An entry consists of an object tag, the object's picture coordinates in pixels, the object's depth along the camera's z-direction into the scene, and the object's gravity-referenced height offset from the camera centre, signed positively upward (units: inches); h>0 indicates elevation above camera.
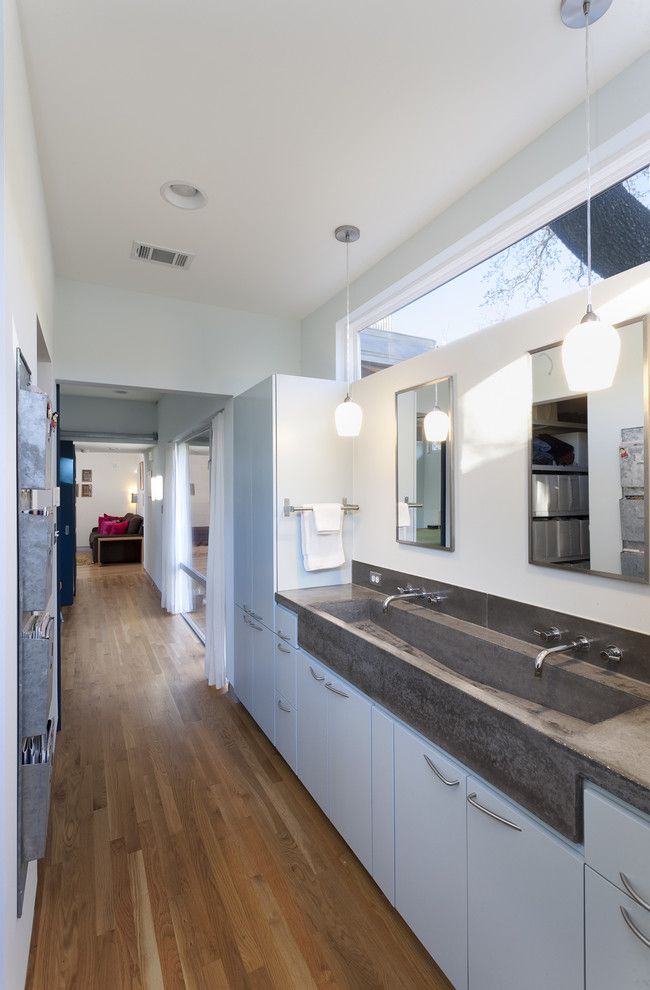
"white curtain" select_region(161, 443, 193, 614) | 226.8 -15.9
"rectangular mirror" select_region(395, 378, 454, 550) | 86.6 +5.8
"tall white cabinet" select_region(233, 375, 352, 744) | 106.9 +0.6
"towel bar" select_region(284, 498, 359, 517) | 108.0 -2.5
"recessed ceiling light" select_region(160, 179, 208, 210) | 84.2 +53.4
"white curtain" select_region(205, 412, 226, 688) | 146.6 -25.3
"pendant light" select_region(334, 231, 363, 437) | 96.9 +16.4
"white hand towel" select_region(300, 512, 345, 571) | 108.7 -11.4
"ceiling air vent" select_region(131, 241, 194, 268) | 103.9 +53.0
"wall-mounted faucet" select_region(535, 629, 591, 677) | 57.6 -19.0
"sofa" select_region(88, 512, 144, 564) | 391.5 -39.2
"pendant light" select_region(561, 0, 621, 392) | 48.8 +14.5
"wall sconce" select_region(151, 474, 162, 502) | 286.1 +6.5
